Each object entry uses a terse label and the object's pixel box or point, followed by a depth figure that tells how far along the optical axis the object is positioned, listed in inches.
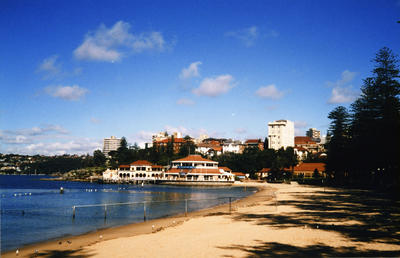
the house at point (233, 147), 7445.9
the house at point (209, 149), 6811.0
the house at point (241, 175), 4287.6
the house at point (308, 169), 3993.6
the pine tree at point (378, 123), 1515.3
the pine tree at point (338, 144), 2423.7
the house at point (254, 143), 7230.3
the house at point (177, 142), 6825.8
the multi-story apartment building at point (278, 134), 6707.7
